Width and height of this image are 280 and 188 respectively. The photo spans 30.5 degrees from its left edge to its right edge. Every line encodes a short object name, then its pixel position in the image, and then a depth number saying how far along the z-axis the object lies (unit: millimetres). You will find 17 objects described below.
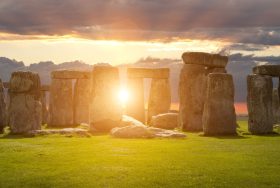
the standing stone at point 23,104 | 23172
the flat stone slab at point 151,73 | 35750
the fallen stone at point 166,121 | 29547
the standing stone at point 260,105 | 23547
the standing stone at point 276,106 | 32938
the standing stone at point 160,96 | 35969
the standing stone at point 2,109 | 23953
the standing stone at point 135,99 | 36281
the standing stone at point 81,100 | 34281
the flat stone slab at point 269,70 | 25078
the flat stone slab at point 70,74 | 33750
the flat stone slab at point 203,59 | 26969
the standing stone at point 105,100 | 25438
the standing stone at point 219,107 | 22438
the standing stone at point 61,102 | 33156
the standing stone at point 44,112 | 36291
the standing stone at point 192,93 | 27072
